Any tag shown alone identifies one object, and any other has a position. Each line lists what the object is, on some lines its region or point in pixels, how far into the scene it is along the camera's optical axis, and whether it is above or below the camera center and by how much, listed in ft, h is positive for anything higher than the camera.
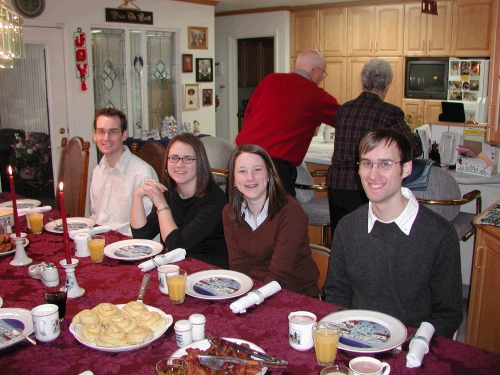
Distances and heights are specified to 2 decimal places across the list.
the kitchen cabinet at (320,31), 23.41 +3.58
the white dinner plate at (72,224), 8.17 -1.77
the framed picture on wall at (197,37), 22.49 +3.15
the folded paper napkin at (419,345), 4.14 -1.87
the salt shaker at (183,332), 4.51 -1.87
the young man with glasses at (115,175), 9.16 -1.09
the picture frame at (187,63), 22.31 +2.02
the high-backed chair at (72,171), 10.68 -1.21
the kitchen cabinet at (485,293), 7.65 -2.72
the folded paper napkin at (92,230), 7.67 -1.74
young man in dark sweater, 5.42 -1.45
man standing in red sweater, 10.72 -0.05
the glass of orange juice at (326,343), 4.20 -1.83
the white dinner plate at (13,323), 4.66 -1.98
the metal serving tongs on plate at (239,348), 4.18 -1.90
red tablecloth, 4.26 -1.99
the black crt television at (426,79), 20.83 +1.23
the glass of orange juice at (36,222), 8.00 -1.65
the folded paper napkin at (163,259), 6.44 -1.82
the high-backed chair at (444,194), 9.62 -1.54
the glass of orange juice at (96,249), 6.72 -1.73
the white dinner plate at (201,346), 4.35 -1.96
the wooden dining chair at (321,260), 6.93 -1.95
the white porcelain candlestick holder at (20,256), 6.69 -1.82
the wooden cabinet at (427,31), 20.59 +3.12
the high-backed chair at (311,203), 11.31 -2.08
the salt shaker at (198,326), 4.61 -1.86
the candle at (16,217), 6.95 -1.37
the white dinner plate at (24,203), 9.56 -1.68
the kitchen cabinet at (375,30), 21.94 +3.37
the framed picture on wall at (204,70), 22.98 +1.79
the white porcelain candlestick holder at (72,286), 5.63 -1.86
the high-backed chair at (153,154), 11.05 -0.90
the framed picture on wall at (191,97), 22.56 +0.61
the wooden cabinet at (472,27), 19.61 +3.08
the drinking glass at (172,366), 3.92 -1.88
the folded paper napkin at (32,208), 9.04 -1.69
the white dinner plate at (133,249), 6.86 -1.84
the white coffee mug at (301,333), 4.46 -1.86
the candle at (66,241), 5.55 -1.35
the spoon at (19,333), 4.70 -1.96
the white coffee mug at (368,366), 3.88 -1.89
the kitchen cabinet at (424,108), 21.04 +0.08
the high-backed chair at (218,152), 13.51 -1.04
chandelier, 7.13 +1.06
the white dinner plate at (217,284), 5.57 -1.90
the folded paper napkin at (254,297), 5.17 -1.86
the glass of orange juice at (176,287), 5.41 -1.78
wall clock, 16.78 +3.34
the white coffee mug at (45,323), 4.69 -1.86
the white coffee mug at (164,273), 5.67 -1.73
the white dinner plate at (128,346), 4.47 -1.96
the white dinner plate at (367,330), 4.39 -1.92
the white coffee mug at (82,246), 7.03 -1.77
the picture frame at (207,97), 23.53 +0.62
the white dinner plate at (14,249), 7.05 -1.85
